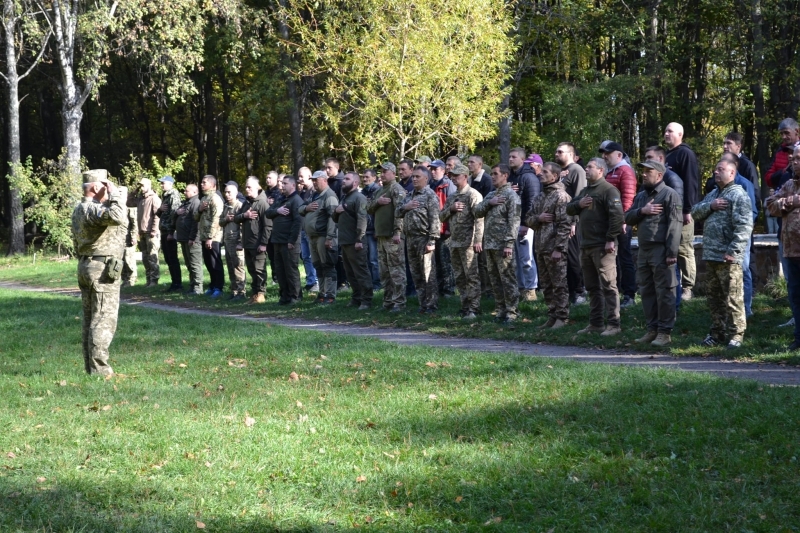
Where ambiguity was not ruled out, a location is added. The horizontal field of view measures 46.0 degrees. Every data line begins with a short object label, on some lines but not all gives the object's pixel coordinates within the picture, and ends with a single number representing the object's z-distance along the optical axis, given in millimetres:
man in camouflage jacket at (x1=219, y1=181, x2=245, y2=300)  18703
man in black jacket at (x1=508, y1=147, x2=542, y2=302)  14859
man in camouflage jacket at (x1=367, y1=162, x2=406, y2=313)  15609
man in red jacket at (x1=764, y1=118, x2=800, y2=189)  11656
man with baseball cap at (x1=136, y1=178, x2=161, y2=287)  21719
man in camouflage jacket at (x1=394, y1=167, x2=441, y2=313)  15133
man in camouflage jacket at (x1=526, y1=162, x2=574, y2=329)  12859
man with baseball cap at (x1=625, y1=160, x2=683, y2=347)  11109
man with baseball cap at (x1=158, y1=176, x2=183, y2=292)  21328
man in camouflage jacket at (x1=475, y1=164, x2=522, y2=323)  13680
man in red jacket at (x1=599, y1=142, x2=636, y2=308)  13211
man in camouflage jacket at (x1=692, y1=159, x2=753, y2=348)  10602
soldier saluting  9859
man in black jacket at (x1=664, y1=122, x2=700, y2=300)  12641
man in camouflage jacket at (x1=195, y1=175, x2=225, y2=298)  19625
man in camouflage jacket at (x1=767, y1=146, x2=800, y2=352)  10062
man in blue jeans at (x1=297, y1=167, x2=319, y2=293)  18688
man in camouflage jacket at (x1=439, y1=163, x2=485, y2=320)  14355
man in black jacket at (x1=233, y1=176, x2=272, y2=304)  18094
